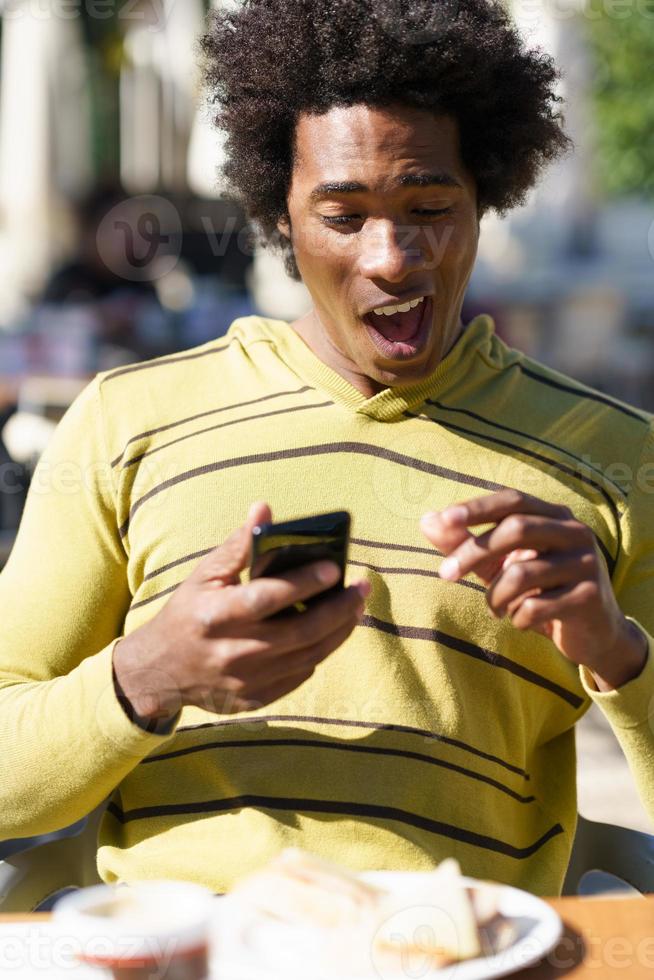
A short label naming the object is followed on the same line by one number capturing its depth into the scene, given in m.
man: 2.78
